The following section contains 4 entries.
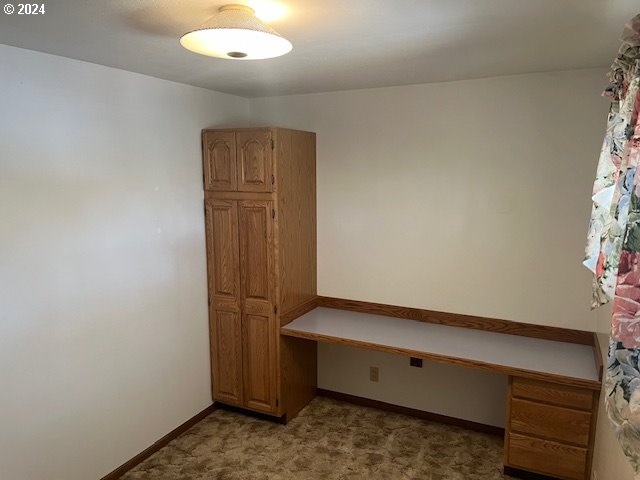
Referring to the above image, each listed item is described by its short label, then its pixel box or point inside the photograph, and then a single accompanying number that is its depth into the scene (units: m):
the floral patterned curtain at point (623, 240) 1.10
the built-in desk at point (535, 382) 2.62
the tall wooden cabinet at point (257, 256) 3.28
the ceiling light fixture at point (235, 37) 1.60
